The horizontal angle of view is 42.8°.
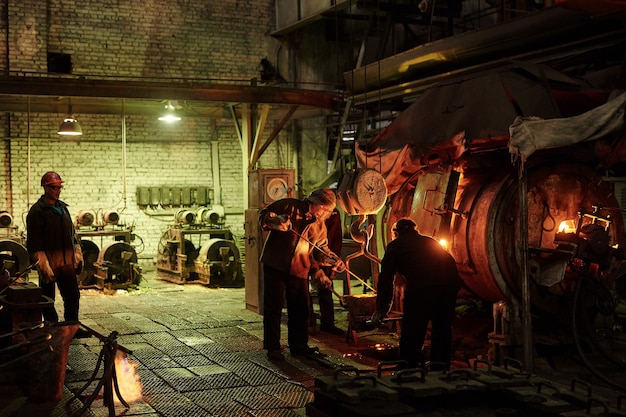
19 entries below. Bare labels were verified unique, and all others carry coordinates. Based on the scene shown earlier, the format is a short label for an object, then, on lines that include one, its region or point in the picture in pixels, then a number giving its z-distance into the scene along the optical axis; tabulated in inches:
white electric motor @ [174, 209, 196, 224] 678.5
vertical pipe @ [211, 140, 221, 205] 786.8
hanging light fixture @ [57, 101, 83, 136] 609.3
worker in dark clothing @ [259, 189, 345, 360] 365.7
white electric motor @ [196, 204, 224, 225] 682.2
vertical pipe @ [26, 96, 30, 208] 661.3
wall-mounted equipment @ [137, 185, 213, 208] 753.6
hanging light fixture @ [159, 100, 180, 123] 653.9
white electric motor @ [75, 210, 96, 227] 638.5
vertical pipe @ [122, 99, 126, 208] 680.4
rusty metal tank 358.6
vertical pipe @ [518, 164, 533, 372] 322.0
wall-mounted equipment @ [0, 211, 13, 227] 616.4
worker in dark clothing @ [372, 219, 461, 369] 310.5
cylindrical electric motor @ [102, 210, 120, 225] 645.3
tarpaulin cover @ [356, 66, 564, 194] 366.0
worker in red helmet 391.2
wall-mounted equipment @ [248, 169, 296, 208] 488.4
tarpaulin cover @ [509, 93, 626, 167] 294.0
